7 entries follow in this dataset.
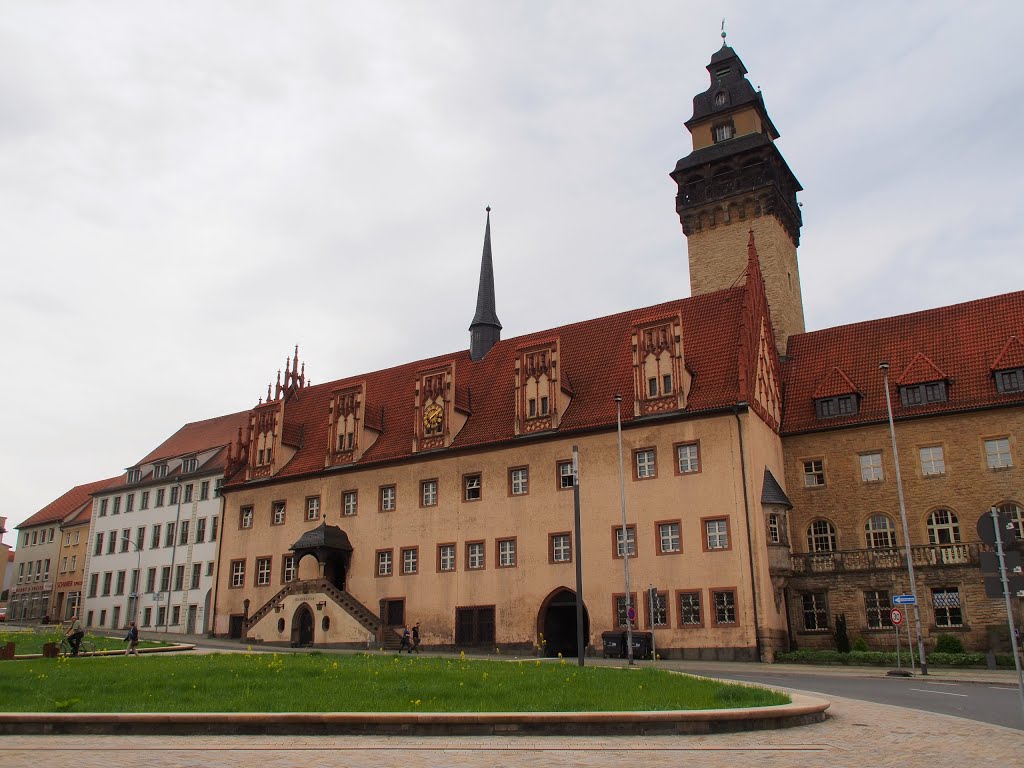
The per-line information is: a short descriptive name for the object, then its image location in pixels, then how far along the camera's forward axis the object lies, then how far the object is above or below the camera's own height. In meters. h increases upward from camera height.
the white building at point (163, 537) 60.84 +6.61
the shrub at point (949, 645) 34.84 -0.76
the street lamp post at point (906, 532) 29.45 +3.32
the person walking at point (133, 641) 32.88 -0.32
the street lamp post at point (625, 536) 32.56 +3.59
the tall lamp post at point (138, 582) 63.90 +3.45
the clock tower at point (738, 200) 51.31 +23.98
